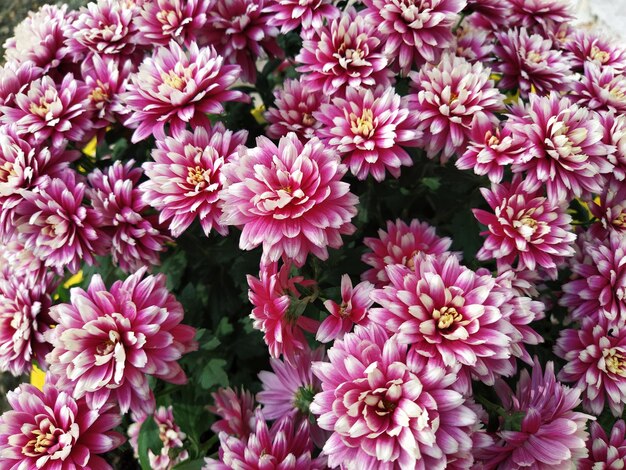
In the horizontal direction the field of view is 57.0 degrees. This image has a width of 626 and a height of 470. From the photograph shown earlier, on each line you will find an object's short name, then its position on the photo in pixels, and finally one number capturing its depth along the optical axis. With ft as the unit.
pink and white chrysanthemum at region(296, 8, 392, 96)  0.95
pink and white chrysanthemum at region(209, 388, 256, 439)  1.01
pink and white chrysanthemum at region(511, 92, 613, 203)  0.85
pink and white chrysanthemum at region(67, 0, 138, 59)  1.07
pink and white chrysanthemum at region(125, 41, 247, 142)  0.93
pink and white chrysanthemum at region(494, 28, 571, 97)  1.06
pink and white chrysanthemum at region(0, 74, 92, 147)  0.99
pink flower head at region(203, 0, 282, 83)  1.04
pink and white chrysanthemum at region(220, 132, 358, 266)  0.77
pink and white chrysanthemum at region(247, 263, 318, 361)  0.81
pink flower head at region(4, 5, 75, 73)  1.13
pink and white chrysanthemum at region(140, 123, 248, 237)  0.87
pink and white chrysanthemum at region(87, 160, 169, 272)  0.96
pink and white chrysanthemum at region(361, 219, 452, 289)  0.96
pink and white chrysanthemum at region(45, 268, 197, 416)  0.78
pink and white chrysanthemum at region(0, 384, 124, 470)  0.80
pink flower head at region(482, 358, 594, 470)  0.75
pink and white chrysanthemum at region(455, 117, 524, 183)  0.87
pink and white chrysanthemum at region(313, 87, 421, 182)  0.88
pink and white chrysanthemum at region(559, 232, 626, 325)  0.89
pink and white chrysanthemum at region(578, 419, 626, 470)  0.84
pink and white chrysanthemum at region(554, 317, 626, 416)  0.88
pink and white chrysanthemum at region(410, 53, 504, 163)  0.91
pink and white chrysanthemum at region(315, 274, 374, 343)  0.84
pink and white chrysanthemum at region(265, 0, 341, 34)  0.98
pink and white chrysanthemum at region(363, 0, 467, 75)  0.94
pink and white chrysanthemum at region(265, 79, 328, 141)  1.03
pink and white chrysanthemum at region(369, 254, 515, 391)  0.72
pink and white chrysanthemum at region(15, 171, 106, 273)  0.92
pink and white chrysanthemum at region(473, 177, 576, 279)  0.86
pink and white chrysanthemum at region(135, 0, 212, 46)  1.01
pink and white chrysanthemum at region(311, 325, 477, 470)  0.67
